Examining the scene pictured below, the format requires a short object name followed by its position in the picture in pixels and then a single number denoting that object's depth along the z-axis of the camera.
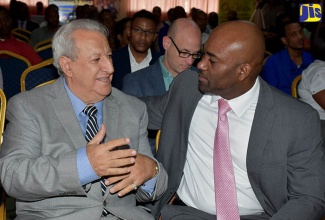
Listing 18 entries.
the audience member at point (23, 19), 9.50
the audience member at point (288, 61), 4.16
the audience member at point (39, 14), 12.90
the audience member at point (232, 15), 10.96
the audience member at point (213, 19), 11.06
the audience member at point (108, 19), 6.25
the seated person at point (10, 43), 4.52
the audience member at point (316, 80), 3.05
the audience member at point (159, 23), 7.15
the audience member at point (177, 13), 9.09
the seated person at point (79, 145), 1.71
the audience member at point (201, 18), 8.69
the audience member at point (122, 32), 5.43
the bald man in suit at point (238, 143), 1.92
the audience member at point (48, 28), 7.03
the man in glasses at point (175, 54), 2.87
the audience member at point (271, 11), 11.03
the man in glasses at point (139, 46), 4.13
